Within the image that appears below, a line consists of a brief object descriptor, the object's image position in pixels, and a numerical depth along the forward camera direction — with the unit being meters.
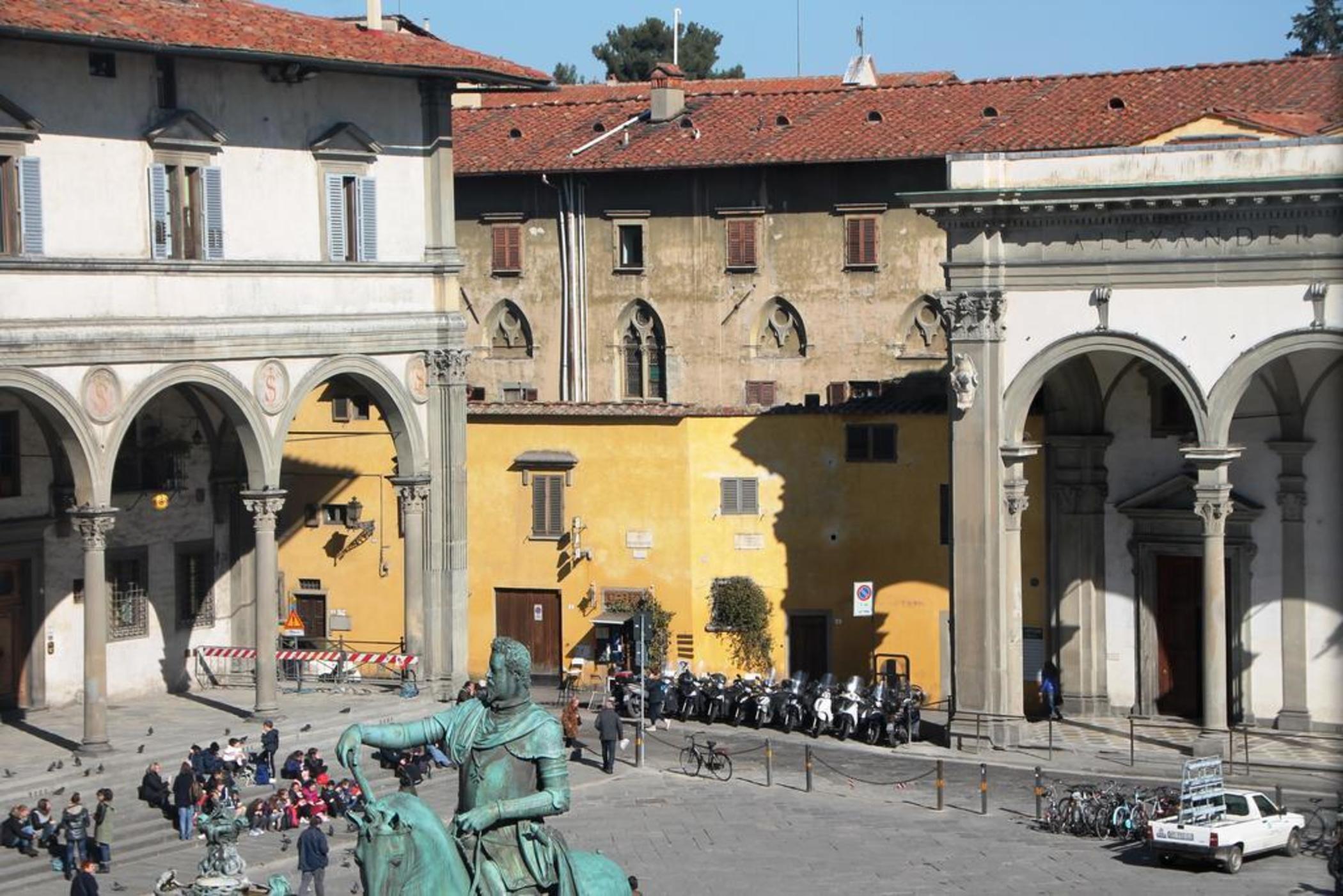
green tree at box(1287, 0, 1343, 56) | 112.25
